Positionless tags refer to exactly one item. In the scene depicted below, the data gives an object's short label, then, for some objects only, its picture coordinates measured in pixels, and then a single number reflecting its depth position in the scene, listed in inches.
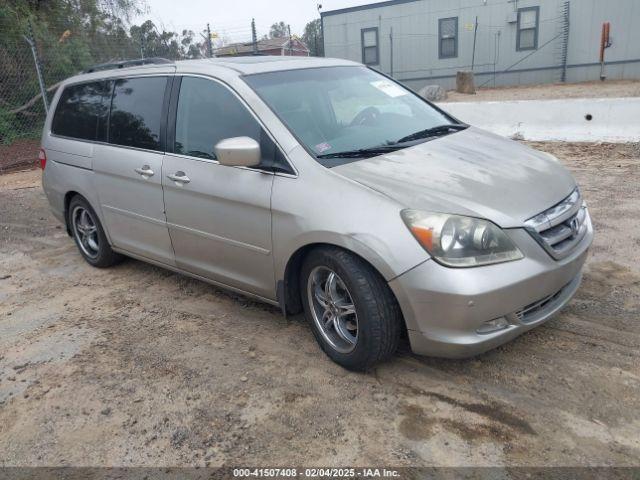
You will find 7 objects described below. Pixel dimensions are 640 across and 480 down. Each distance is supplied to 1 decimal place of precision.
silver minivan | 109.2
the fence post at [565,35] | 807.7
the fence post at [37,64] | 433.7
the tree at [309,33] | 1856.8
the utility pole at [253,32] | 676.6
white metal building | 796.6
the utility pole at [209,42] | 666.8
